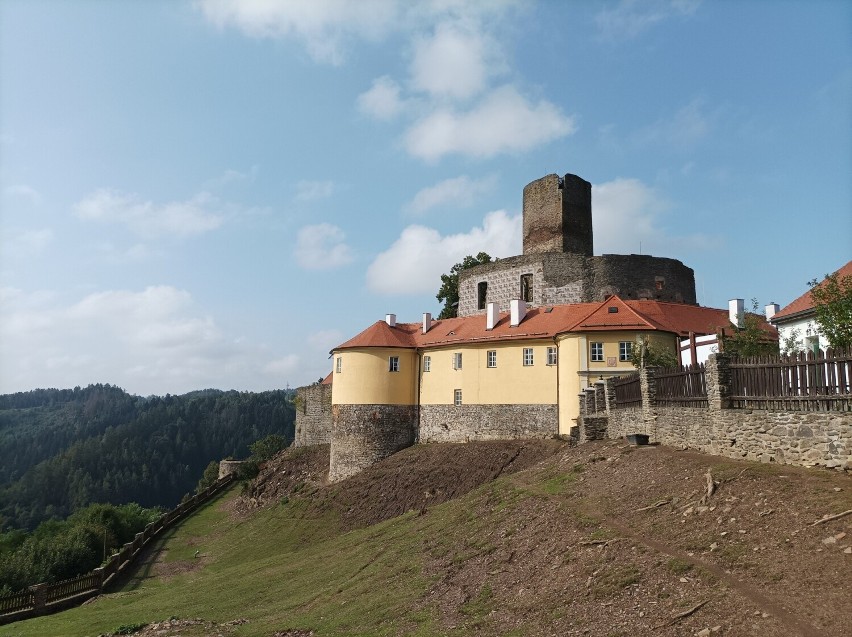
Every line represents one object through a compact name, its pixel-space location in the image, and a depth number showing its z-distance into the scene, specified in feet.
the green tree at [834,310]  64.75
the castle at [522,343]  114.01
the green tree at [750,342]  88.94
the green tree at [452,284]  195.32
